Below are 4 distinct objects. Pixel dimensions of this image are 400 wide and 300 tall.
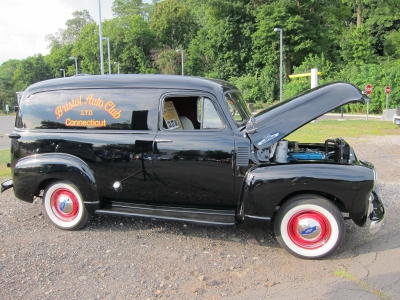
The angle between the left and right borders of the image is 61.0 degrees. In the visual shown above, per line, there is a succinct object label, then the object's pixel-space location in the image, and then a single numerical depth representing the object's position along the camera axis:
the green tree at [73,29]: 99.00
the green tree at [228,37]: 48.62
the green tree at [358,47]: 39.31
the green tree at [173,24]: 62.66
